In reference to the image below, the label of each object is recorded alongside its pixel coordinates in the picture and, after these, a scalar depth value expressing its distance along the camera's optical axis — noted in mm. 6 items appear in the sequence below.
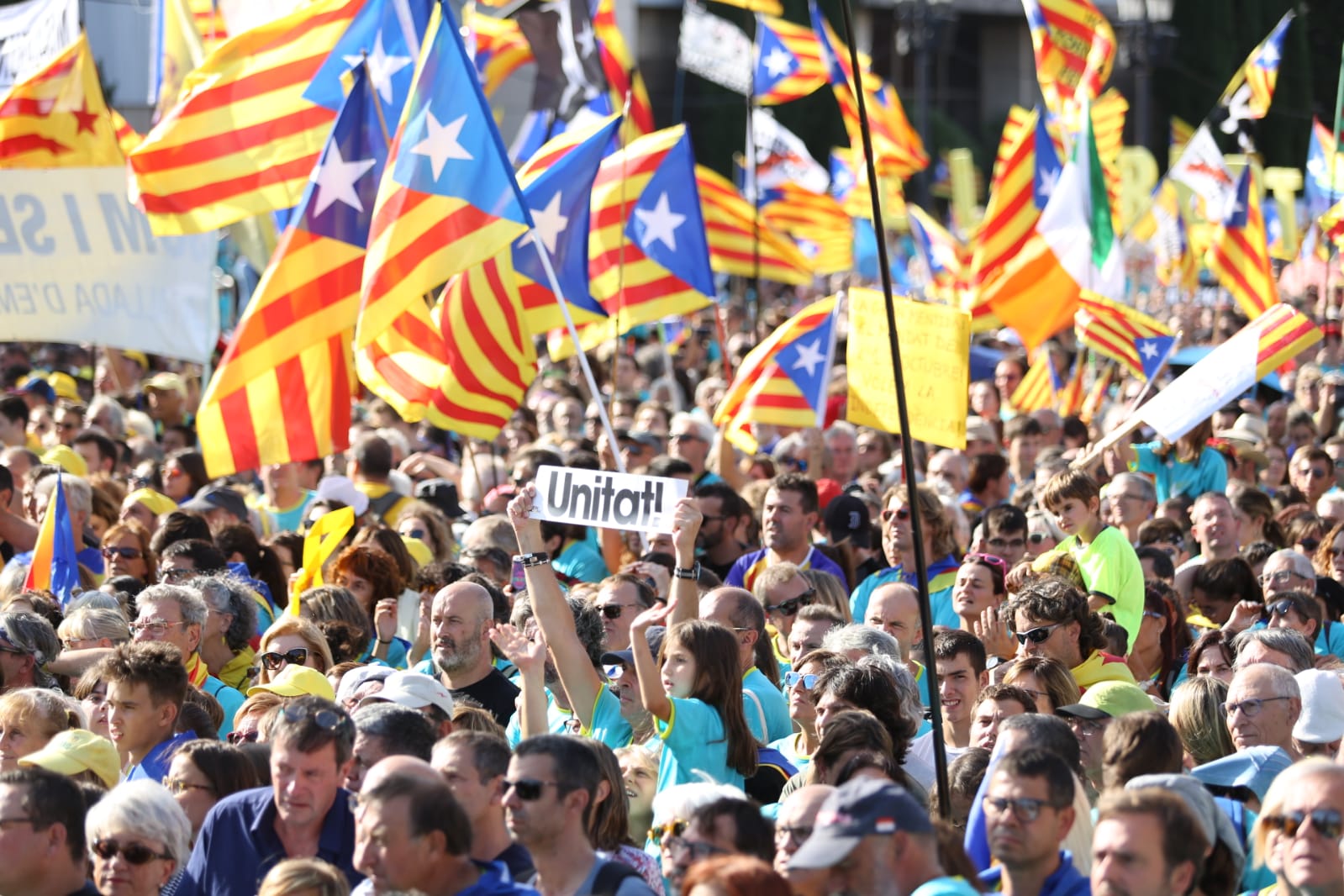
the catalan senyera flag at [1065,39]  29266
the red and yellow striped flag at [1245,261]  30687
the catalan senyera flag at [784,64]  34625
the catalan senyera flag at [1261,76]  37384
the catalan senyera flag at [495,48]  32469
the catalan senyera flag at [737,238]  30406
